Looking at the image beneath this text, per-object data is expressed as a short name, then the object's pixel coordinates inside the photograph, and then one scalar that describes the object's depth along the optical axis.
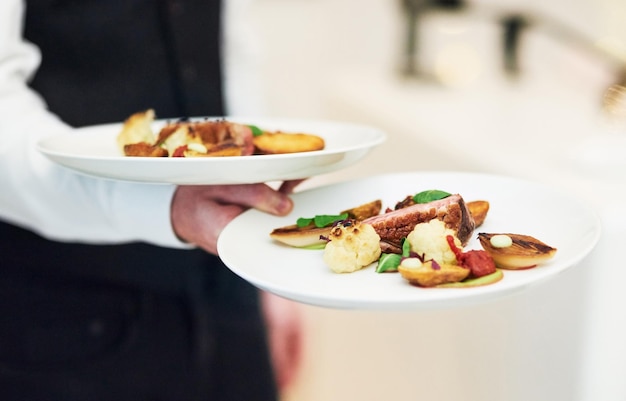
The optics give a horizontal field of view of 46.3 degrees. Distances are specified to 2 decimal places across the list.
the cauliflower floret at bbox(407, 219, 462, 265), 0.54
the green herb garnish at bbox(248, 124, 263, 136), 0.70
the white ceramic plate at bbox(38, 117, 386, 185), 0.54
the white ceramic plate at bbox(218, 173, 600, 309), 0.47
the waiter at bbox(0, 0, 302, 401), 0.98
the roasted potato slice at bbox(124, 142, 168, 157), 0.62
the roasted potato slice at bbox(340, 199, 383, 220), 0.65
